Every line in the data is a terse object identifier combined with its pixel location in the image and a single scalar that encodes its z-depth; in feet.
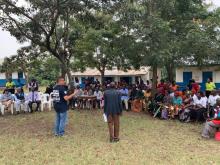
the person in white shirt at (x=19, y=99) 27.28
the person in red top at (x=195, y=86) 28.99
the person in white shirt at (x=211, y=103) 22.98
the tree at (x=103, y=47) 28.28
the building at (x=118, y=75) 72.15
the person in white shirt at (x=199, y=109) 23.00
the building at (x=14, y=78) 82.33
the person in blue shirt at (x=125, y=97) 28.64
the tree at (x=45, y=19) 21.56
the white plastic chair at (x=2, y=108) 26.84
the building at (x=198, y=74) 42.93
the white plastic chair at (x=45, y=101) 28.95
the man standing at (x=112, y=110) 16.81
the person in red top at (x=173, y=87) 27.17
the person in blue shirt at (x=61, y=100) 17.56
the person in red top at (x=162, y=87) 27.90
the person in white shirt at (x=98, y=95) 28.89
